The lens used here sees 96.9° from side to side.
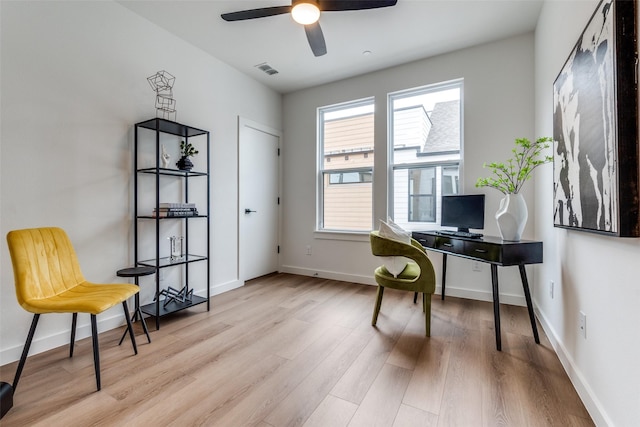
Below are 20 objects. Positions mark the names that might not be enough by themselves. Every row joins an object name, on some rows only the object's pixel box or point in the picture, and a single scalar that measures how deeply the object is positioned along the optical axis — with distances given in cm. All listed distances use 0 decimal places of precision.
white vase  227
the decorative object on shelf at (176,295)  274
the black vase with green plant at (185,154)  275
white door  381
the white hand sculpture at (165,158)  267
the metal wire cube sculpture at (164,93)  280
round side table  218
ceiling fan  198
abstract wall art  109
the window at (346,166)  390
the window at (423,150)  336
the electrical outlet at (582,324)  153
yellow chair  161
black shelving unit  248
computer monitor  286
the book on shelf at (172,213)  253
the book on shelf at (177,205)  257
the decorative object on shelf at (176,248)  280
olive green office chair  225
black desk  209
